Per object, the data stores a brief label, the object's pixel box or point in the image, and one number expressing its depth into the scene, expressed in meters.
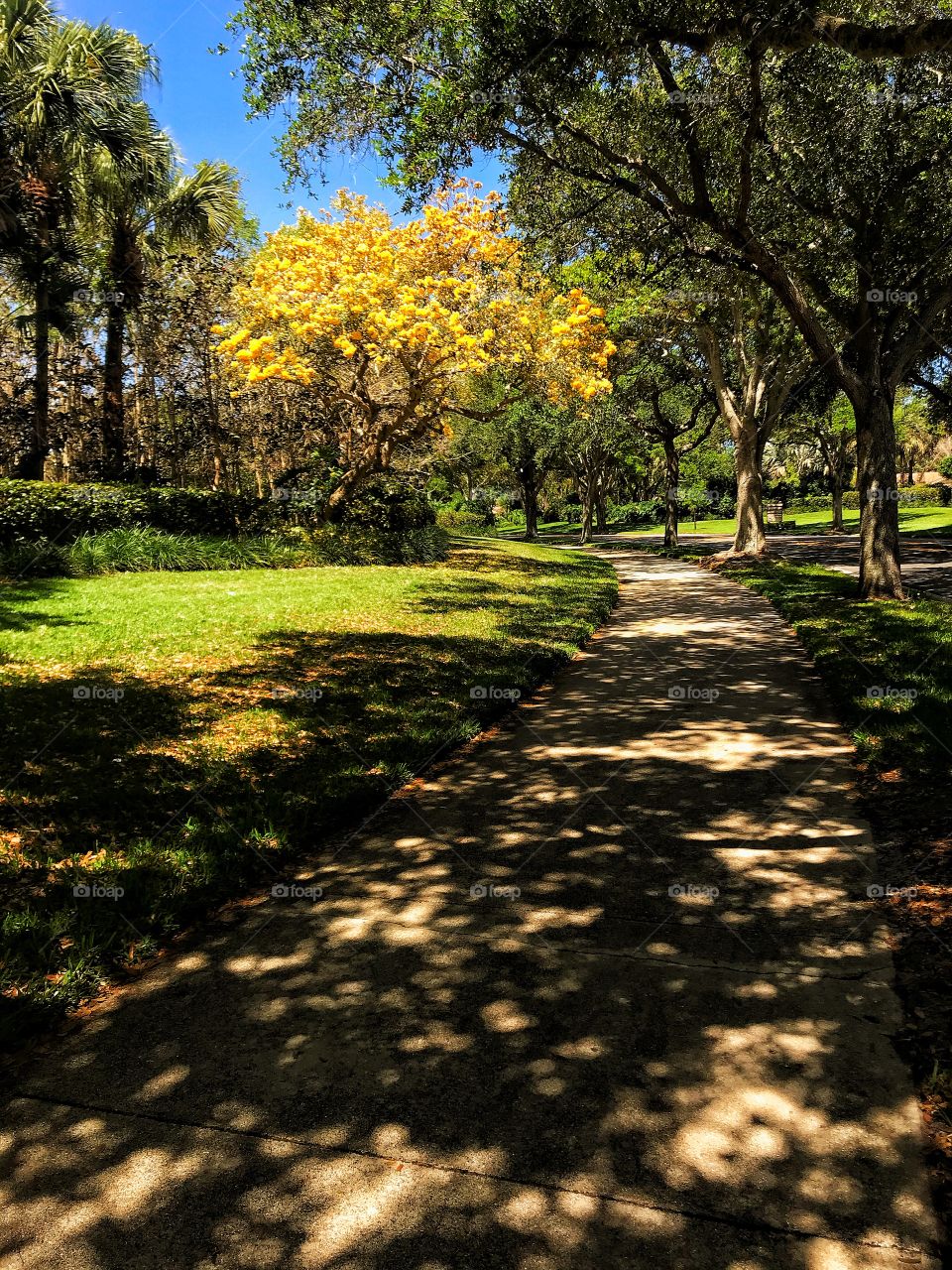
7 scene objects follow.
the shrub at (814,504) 59.88
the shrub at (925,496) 50.44
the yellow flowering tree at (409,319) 15.32
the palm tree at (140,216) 15.90
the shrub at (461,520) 40.03
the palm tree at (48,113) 14.42
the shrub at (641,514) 59.03
